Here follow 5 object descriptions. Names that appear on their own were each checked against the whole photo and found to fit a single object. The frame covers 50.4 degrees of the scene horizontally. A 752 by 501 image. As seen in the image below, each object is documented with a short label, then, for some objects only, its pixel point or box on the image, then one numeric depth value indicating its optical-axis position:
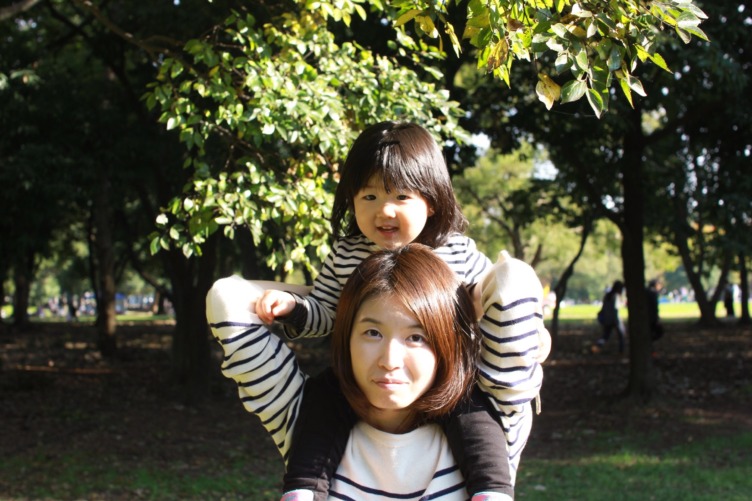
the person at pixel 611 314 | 16.98
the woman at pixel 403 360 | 1.80
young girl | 1.81
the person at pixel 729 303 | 32.16
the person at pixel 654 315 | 15.50
